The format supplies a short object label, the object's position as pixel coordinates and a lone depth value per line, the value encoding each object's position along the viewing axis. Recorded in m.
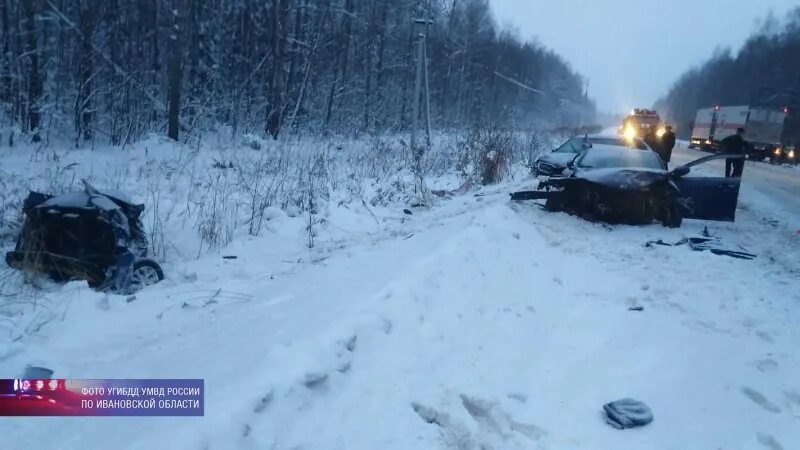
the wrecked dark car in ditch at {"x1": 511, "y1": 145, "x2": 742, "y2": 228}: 8.66
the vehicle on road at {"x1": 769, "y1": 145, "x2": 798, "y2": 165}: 29.59
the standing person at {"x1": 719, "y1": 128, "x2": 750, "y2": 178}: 13.93
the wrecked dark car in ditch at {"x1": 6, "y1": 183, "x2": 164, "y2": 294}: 4.71
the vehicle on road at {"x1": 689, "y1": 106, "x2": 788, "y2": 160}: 29.97
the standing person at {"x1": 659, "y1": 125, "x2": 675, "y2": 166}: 15.03
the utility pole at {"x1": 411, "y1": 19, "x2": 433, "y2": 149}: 19.18
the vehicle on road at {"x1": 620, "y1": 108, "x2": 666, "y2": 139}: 29.93
